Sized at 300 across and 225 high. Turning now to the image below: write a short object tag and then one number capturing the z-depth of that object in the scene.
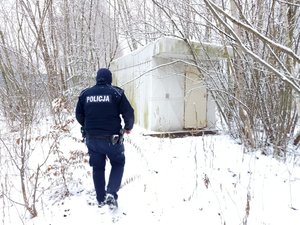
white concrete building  7.08
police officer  3.44
